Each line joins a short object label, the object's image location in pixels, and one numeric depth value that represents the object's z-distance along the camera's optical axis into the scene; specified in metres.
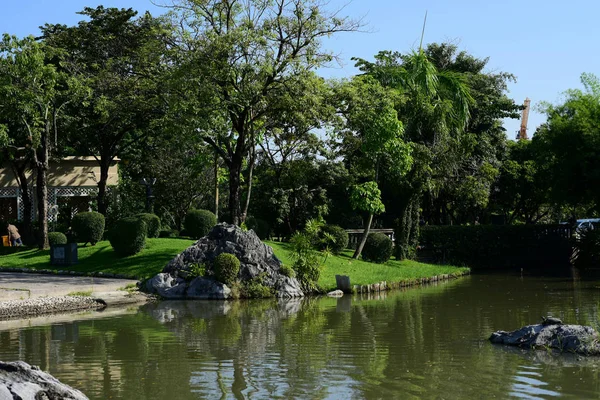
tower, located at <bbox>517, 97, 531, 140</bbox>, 99.14
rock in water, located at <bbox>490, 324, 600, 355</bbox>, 12.74
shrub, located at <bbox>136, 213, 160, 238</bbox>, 29.88
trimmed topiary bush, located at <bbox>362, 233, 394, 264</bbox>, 31.03
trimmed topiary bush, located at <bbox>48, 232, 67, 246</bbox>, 31.91
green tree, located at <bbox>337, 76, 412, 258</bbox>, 28.94
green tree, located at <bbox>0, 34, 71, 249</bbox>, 29.84
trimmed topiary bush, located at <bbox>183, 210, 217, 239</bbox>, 30.61
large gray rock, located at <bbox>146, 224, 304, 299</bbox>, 22.61
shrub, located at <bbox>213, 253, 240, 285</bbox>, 22.59
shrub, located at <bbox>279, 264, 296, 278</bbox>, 23.53
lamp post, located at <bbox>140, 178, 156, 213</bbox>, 33.94
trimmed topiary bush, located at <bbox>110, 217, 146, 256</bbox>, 27.47
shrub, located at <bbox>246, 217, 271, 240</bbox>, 31.60
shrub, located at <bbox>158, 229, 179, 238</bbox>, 34.97
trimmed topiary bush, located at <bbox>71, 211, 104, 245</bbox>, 30.45
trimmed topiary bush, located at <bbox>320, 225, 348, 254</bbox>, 29.62
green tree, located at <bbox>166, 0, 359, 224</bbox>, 25.58
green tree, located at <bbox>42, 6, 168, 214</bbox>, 28.73
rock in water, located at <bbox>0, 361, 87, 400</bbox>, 7.50
